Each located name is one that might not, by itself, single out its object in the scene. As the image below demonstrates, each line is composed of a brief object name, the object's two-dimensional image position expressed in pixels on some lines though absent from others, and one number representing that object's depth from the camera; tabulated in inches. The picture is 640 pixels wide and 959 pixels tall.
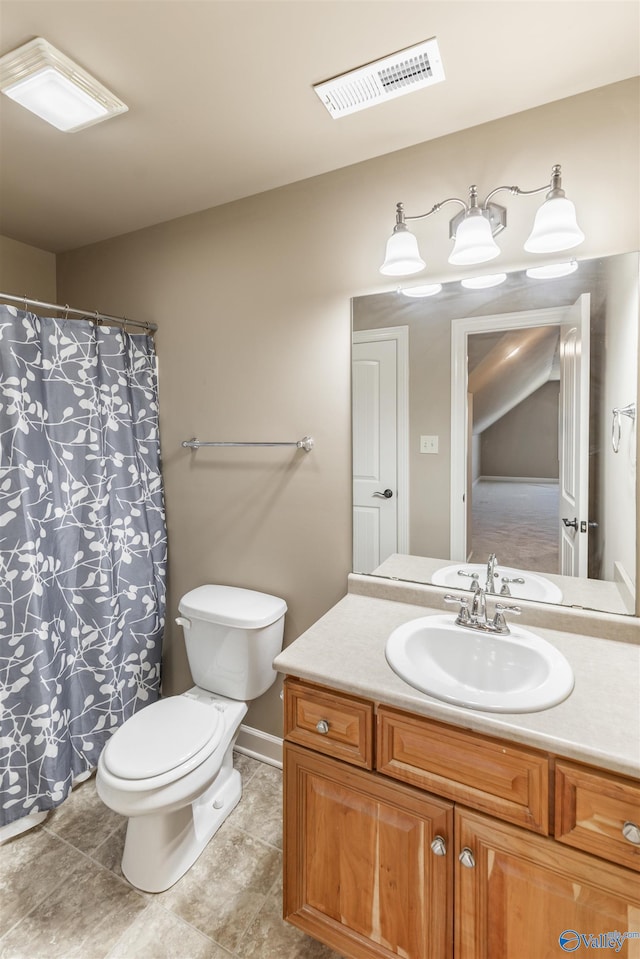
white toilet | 53.8
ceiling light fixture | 45.4
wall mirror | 51.5
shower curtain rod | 63.3
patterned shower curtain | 65.1
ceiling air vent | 46.1
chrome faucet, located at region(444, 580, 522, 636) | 50.8
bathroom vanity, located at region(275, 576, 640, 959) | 34.1
